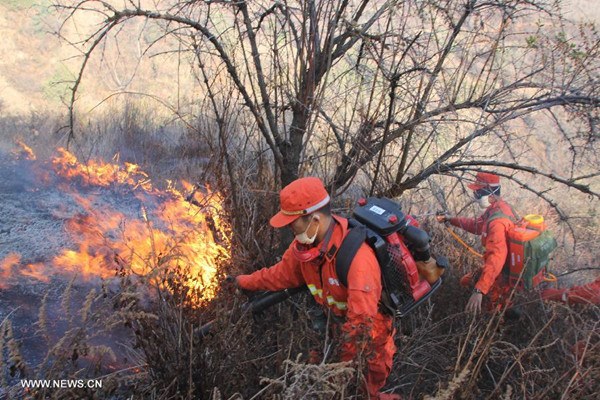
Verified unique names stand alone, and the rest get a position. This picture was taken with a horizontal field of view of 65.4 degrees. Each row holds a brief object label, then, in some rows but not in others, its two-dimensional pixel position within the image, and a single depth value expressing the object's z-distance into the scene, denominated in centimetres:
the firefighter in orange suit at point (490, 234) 429
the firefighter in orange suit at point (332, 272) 257
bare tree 355
